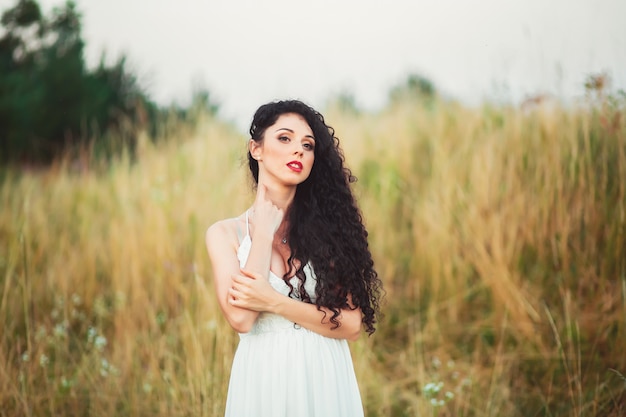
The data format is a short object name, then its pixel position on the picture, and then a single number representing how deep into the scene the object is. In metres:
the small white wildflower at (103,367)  3.89
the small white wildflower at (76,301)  5.17
